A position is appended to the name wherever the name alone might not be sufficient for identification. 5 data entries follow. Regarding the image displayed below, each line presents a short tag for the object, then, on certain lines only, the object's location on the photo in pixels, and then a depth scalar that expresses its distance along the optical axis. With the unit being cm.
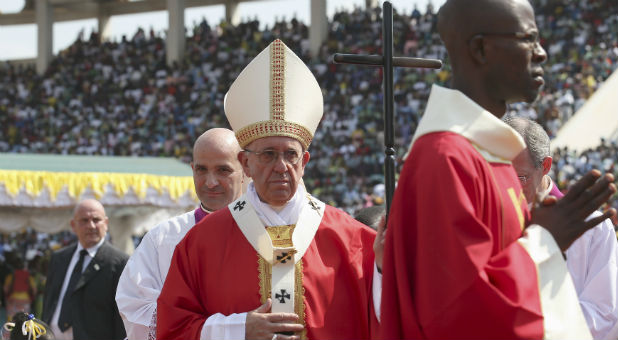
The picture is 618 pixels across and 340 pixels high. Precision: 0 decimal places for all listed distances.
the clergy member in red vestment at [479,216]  425
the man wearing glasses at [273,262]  626
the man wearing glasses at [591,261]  692
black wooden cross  586
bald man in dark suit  1291
